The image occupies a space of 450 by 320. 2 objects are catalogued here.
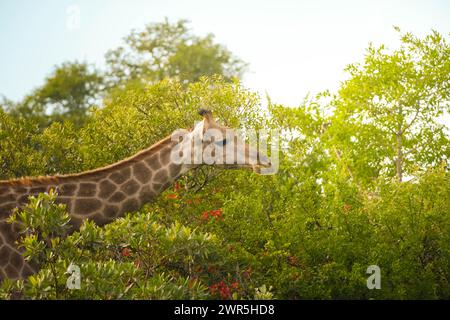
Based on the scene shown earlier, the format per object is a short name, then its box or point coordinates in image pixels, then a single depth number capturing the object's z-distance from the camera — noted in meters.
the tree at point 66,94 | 45.66
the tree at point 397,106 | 24.48
